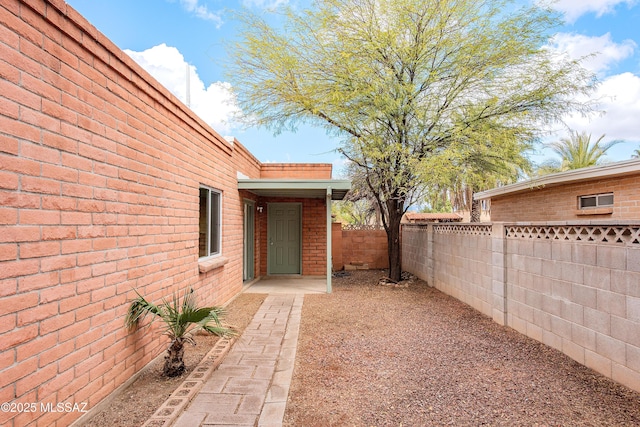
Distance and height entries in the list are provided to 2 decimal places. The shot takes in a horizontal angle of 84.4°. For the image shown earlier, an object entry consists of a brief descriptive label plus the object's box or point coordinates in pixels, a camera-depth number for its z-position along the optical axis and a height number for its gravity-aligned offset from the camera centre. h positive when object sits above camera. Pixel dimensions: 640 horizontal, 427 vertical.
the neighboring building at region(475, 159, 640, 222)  7.37 +0.63
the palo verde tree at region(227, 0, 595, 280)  7.61 +3.35
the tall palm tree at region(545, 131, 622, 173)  18.36 +3.68
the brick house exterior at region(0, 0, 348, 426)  2.12 +0.11
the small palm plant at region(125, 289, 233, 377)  3.41 -1.00
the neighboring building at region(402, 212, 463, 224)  17.88 +0.14
